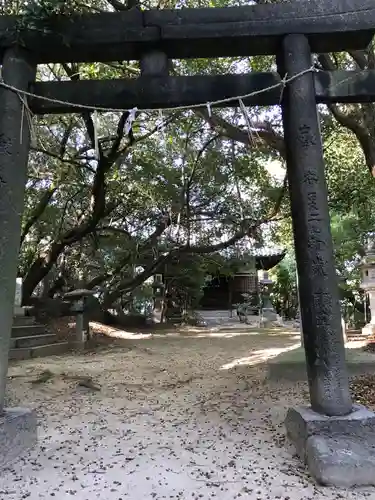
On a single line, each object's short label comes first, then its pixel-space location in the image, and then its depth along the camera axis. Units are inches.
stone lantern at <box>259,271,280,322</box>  862.8
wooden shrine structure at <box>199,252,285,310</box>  1010.1
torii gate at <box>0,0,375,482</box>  131.4
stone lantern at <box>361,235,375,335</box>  495.3
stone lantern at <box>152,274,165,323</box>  772.6
